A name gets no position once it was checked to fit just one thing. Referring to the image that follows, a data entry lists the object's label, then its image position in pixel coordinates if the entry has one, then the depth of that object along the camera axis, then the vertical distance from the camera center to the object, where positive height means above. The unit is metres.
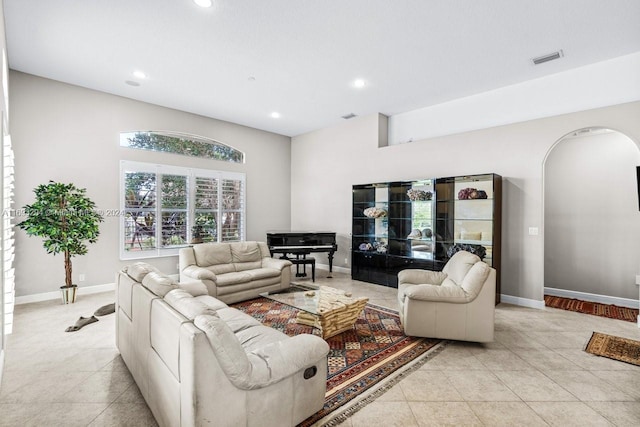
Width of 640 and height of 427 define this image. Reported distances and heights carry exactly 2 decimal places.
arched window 5.65 +1.46
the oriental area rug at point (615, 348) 2.95 -1.40
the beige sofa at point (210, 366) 1.50 -0.89
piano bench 5.95 -0.93
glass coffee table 3.19 -1.03
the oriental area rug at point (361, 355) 2.24 -1.38
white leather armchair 3.09 -0.98
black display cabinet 4.70 -0.16
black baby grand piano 6.03 -0.57
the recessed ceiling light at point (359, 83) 4.78 +2.15
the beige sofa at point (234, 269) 4.32 -0.86
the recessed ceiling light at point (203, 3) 2.95 +2.12
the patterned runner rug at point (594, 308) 4.18 -1.40
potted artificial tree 4.14 -0.09
